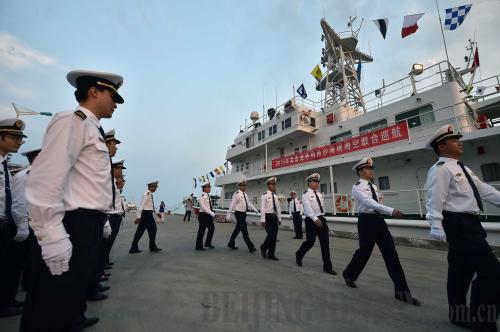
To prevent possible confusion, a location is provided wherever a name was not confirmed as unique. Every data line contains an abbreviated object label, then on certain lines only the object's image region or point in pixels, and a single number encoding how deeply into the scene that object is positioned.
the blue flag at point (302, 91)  17.70
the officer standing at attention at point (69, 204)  1.27
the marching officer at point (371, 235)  3.47
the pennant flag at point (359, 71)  19.14
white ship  9.70
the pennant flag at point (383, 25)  13.30
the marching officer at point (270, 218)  6.23
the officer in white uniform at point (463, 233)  2.40
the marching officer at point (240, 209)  7.38
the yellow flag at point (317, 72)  18.14
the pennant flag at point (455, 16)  10.54
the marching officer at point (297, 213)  10.52
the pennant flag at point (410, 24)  11.86
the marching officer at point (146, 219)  6.94
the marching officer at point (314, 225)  4.94
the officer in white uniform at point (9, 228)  2.93
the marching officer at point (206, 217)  7.54
